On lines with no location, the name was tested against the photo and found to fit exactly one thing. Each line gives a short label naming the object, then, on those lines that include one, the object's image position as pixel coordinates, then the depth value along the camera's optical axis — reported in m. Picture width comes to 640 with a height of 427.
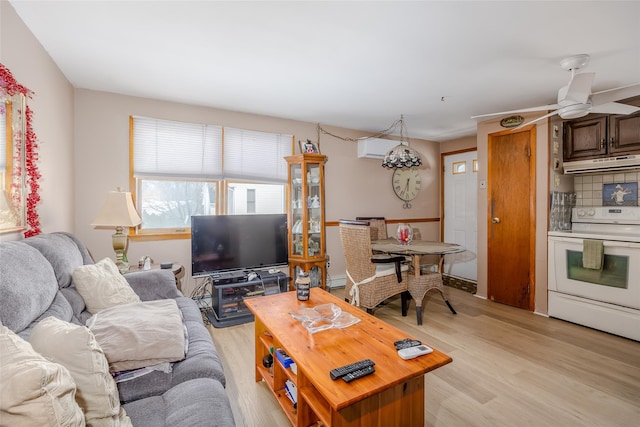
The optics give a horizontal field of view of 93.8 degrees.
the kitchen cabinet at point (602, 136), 2.95
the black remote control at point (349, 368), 1.26
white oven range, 2.76
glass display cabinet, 3.89
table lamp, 2.53
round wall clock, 5.01
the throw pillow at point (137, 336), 1.35
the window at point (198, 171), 3.23
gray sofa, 1.14
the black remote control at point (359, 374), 1.24
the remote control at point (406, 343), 1.49
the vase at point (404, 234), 3.49
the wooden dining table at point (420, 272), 3.07
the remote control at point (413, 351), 1.41
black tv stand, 3.14
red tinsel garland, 1.91
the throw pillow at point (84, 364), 0.96
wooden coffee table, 1.23
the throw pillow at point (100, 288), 1.78
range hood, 2.94
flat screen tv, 3.18
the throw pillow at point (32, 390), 0.67
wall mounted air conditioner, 4.48
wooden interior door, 3.50
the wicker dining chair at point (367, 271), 3.11
